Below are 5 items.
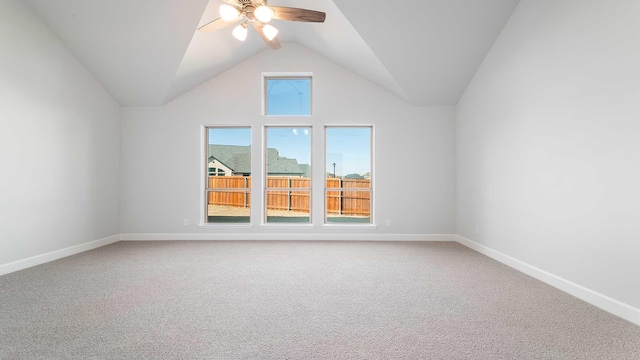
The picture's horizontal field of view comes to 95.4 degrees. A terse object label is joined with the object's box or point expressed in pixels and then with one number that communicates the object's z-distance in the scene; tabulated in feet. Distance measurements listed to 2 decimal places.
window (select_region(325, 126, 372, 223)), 18.69
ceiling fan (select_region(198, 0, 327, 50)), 9.38
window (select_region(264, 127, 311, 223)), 18.76
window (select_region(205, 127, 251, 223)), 18.66
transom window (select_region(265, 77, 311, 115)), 18.48
